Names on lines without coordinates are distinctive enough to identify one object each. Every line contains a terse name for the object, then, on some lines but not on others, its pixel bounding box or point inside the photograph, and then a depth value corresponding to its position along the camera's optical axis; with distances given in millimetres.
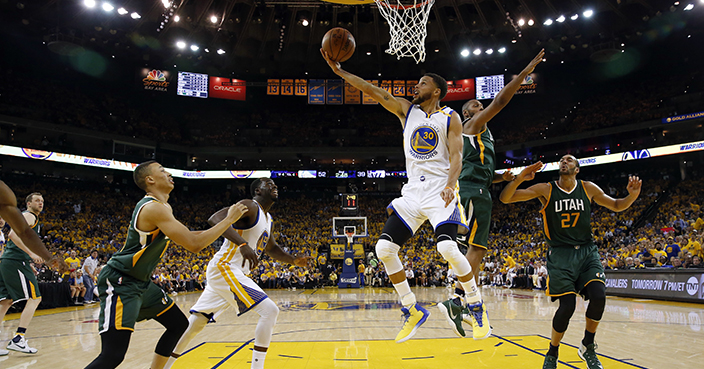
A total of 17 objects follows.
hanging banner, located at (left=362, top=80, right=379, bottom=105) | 30991
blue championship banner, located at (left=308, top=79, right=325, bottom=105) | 31688
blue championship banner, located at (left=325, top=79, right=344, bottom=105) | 31438
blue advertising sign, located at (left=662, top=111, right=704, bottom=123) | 25188
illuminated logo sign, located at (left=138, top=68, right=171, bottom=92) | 30094
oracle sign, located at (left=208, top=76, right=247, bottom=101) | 31781
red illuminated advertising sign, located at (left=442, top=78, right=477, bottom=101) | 31719
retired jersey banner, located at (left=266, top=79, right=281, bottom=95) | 32312
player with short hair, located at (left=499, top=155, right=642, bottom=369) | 4375
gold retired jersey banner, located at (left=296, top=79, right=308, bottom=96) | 32156
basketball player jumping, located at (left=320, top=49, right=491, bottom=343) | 3984
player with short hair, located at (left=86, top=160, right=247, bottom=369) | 3264
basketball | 4594
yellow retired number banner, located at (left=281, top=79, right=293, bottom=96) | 32281
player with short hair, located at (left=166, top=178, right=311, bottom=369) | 4242
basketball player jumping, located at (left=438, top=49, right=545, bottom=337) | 4477
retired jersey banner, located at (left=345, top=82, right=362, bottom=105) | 31117
